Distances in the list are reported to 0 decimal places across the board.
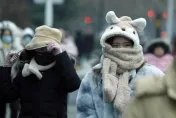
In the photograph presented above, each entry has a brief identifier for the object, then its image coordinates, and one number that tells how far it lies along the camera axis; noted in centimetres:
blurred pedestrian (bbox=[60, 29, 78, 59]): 1738
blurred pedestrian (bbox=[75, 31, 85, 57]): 3355
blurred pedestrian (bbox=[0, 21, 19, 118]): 1130
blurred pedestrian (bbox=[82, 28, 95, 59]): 3416
